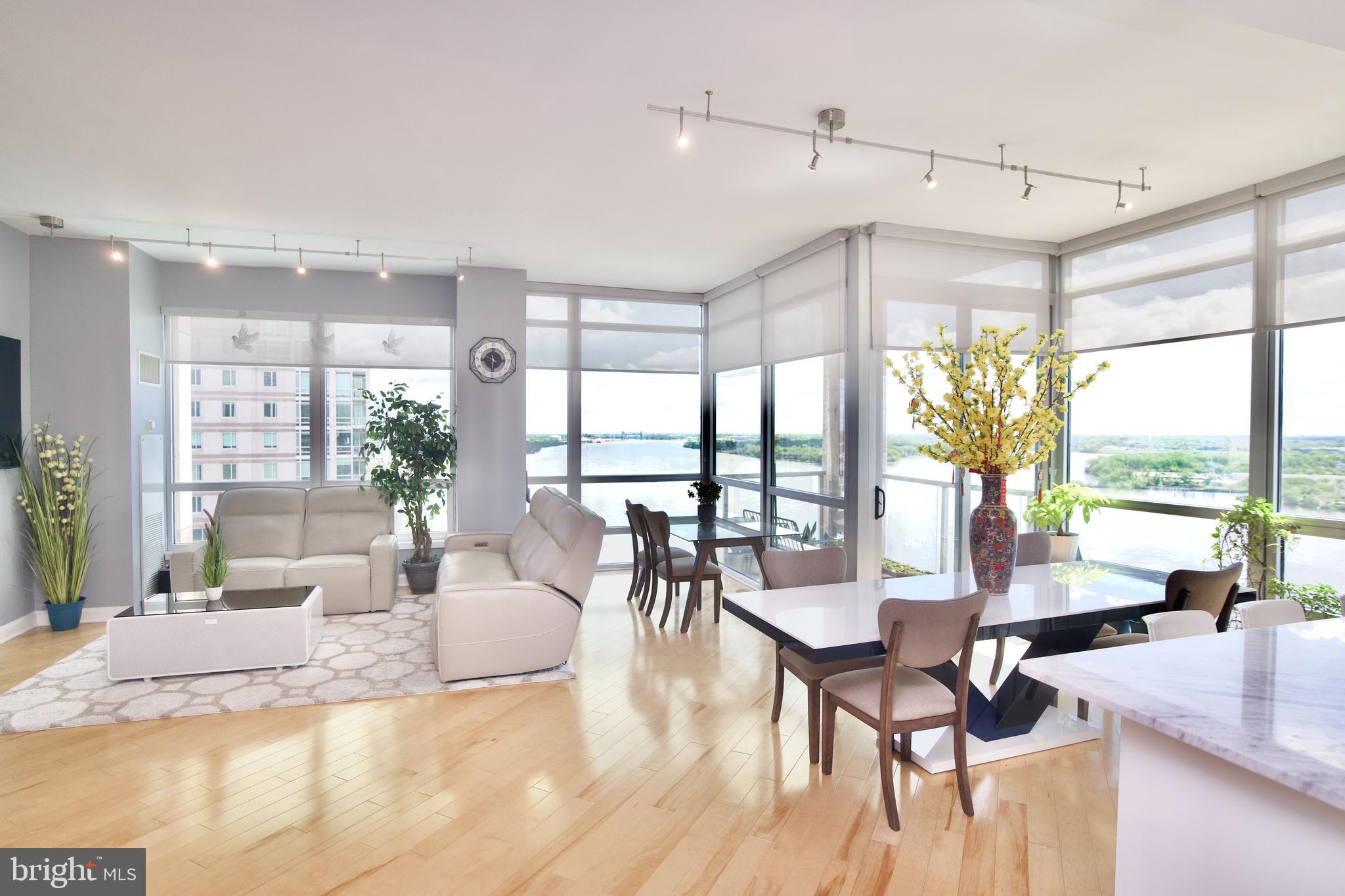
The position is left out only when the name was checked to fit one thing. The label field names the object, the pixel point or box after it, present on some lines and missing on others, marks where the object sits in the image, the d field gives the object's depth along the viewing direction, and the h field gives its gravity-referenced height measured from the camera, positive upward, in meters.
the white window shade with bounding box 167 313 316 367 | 5.74 +0.81
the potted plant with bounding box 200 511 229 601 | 4.10 -0.82
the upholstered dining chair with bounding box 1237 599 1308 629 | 2.26 -0.59
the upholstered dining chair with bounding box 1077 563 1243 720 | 2.64 -0.60
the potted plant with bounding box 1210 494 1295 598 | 3.57 -0.51
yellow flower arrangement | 2.78 +0.11
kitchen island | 1.09 -0.59
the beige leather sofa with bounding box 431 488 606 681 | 3.70 -0.97
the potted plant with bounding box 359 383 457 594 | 5.50 -0.18
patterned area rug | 3.39 -1.39
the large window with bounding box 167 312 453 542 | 5.80 +0.39
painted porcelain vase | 2.87 -0.43
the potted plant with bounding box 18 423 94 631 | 4.72 -0.61
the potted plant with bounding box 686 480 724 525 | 5.22 -0.47
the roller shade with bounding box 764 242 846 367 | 4.76 +0.98
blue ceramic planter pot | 4.75 -1.28
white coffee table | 3.75 -1.15
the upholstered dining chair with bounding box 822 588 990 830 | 2.28 -0.94
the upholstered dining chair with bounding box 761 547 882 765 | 3.10 -0.64
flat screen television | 4.55 +0.21
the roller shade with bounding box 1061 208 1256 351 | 3.89 +0.97
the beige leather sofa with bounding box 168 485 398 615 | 4.93 -0.87
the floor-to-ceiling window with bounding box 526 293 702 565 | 6.52 +0.33
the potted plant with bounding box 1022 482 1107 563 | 4.69 -0.50
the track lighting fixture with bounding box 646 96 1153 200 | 2.88 +1.39
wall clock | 5.85 +0.66
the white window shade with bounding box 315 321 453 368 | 6.07 +0.82
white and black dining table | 2.43 -0.69
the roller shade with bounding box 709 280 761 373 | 5.98 +1.01
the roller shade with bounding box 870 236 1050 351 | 4.62 +1.03
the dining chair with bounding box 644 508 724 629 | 4.88 -0.97
